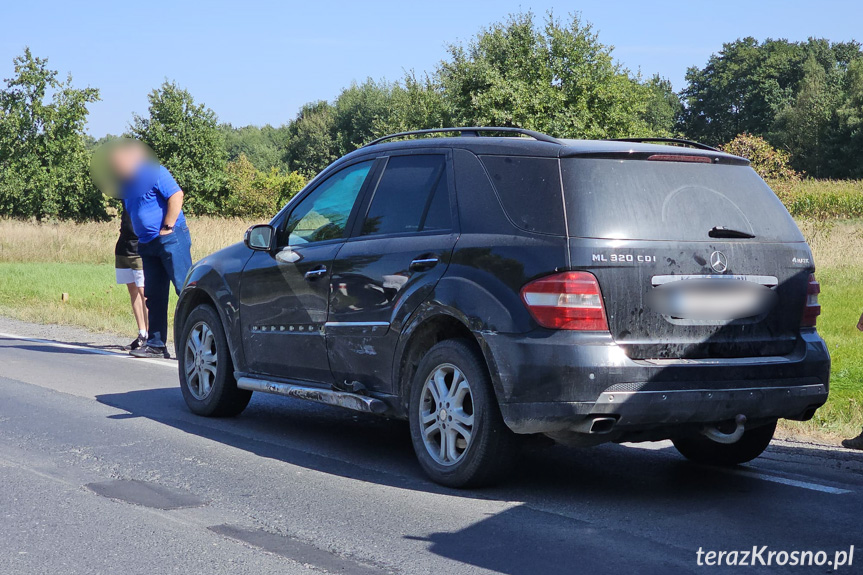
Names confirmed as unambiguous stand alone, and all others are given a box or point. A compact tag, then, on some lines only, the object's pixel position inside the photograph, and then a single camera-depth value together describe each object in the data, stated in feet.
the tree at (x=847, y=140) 261.44
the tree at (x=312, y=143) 364.79
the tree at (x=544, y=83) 159.94
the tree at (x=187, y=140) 189.06
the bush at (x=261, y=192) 209.65
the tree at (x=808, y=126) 271.69
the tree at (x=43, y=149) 146.10
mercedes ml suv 15.85
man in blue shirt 35.09
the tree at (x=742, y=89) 327.26
